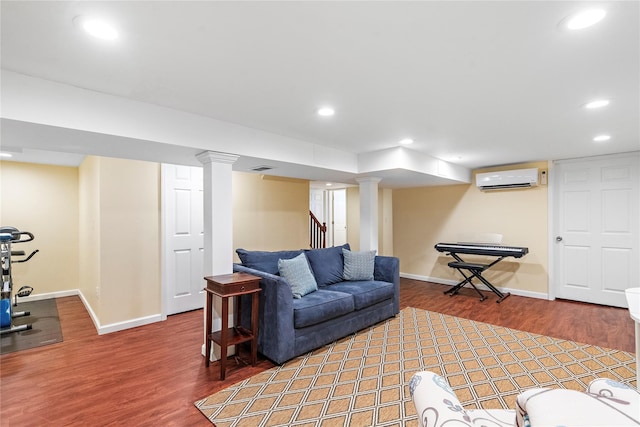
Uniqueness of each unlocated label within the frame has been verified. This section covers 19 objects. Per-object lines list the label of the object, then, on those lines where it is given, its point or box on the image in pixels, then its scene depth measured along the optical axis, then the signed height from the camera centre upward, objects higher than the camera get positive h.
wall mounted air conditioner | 4.77 +0.57
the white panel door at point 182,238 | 3.93 -0.31
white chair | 0.58 -0.40
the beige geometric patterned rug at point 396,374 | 1.98 -1.30
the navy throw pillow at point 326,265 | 3.63 -0.62
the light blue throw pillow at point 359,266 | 3.83 -0.66
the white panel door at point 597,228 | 4.21 -0.22
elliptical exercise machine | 3.36 -0.76
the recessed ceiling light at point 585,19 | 1.30 +0.87
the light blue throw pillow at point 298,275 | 3.06 -0.63
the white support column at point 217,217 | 2.79 -0.02
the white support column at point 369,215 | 4.53 -0.01
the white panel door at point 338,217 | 8.11 -0.07
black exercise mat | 3.05 -1.29
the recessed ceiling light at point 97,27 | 1.36 +0.88
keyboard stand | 4.77 -1.03
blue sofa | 2.62 -0.87
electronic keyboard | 4.50 -0.57
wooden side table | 2.45 -0.82
